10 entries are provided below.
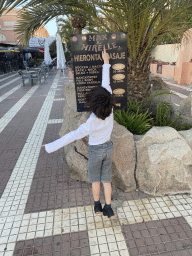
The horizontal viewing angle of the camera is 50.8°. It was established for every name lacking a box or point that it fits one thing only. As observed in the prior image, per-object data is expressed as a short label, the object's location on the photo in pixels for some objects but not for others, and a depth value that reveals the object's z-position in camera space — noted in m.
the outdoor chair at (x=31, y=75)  13.17
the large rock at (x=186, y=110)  4.36
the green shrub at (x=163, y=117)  4.09
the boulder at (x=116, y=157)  3.10
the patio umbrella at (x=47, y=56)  18.11
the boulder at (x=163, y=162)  2.97
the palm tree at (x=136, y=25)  3.76
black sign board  3.29
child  2.19
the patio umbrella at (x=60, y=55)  14.72
